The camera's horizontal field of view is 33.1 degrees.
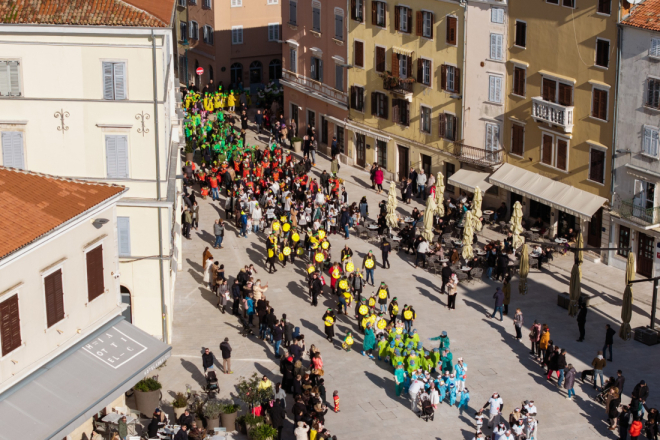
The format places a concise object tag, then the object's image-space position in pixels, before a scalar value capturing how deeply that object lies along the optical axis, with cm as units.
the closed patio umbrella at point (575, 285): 4884
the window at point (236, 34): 8936
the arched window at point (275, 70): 9162
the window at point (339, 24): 7056
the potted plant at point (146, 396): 4044
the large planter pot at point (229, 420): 3938
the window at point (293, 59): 7581
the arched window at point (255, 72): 9125
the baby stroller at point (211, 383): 4159
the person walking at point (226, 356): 4369
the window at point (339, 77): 7163
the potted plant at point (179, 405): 4003
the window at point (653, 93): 5197
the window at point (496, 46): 6050
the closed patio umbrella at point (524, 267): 5069
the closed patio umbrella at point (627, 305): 4684
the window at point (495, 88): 6106
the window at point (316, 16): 7268
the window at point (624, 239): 5491
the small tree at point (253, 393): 3994
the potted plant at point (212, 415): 3934
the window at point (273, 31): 9050
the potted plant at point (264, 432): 3794
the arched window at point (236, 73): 9075
